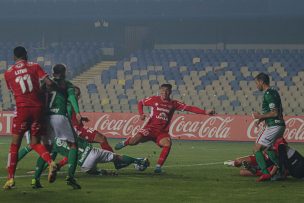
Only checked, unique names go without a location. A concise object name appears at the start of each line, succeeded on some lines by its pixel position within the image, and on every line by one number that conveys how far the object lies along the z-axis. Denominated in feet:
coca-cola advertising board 109.50
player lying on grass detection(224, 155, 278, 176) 58.08
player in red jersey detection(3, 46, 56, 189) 48.34
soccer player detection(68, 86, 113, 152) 60.29
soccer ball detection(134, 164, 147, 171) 61.26
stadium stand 134.51
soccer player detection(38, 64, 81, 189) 49.08
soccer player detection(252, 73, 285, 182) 55.62
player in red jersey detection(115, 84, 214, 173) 65.92
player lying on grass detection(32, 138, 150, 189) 55.98
